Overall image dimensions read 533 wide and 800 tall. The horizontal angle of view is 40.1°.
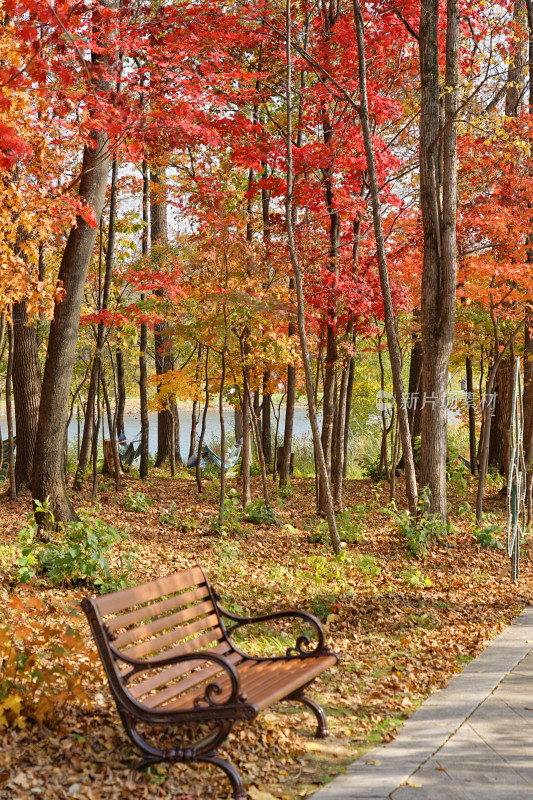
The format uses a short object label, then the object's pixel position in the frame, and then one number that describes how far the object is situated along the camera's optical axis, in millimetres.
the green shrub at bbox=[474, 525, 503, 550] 7898
